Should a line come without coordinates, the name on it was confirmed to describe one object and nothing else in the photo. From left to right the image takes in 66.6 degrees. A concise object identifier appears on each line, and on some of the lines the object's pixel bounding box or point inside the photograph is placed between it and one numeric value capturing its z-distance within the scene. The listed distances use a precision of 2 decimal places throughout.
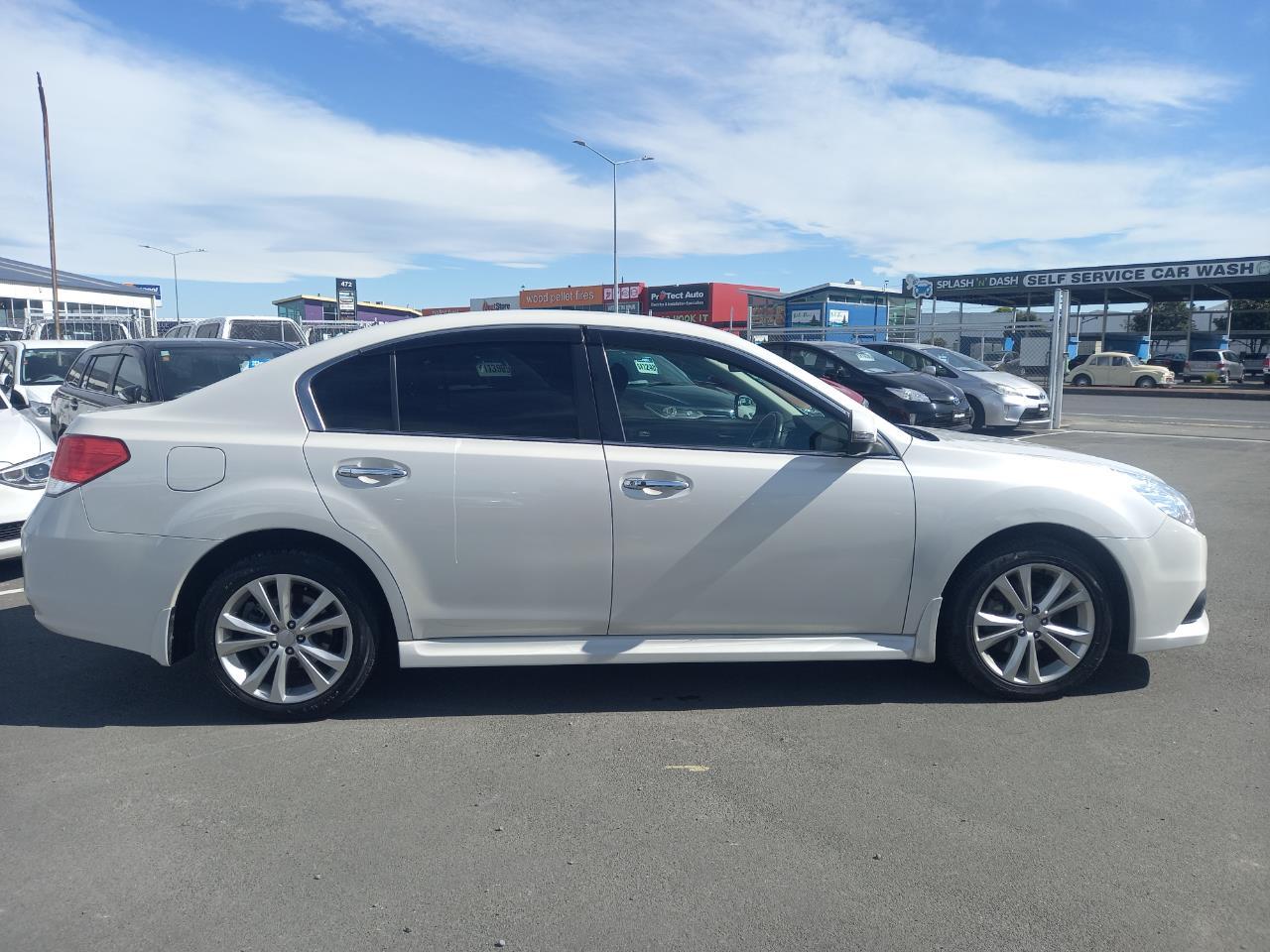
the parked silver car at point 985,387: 15.80
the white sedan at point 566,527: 3.84
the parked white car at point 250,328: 16.22
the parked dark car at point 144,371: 7.99
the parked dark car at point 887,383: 13.97
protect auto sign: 57.81
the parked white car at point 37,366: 12.18
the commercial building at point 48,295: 46.16
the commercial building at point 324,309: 39.33
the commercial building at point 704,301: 57.41
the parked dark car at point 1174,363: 40.62
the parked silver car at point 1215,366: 37.62
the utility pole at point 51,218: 24.96
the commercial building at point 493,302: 58.33
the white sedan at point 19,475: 6.04
